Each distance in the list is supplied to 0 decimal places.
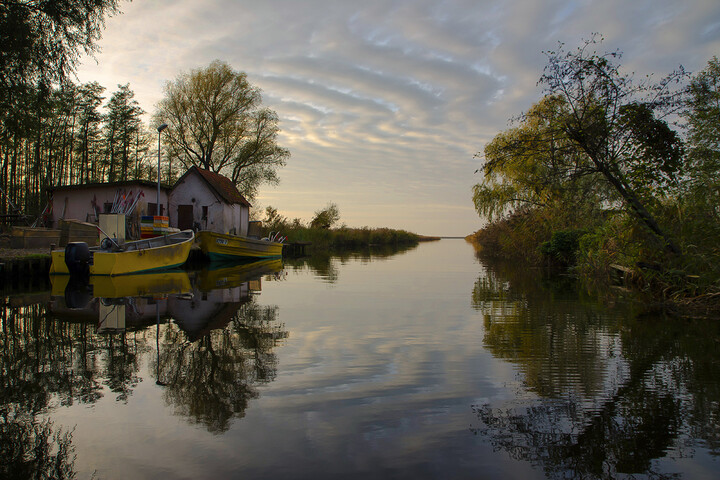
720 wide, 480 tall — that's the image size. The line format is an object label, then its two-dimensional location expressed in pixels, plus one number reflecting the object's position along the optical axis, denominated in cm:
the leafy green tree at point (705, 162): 923
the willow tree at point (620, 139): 941
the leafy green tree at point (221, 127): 3922
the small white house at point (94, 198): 2886
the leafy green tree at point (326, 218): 6012
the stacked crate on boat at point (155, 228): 2389
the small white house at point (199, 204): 3186
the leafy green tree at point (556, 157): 1000
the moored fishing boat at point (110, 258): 1658
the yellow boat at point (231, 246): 2578
